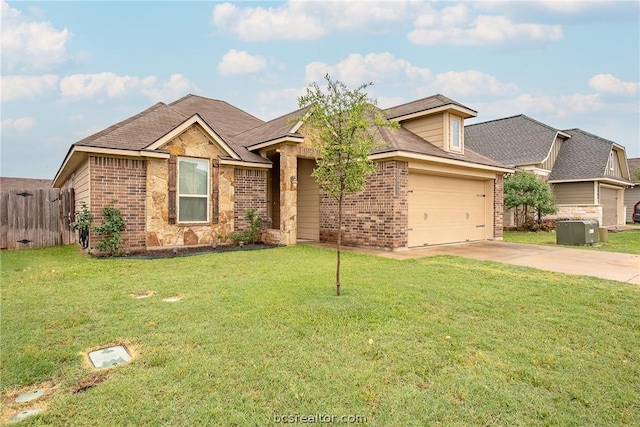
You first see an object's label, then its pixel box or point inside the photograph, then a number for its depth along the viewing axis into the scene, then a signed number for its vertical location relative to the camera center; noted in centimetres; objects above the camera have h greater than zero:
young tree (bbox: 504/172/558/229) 1725 +98
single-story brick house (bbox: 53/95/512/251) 930 +91
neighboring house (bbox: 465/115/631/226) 2009 +323
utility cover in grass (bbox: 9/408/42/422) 225 -136
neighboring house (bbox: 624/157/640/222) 2859 +124
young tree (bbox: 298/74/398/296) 468 +122
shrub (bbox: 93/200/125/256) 867 -46
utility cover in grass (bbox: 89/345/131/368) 301 -133
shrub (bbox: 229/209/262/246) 1116 -61
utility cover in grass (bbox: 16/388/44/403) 247 -137
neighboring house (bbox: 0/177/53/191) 2625 +229
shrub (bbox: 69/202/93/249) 859 -18
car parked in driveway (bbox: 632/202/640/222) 2606 -6
